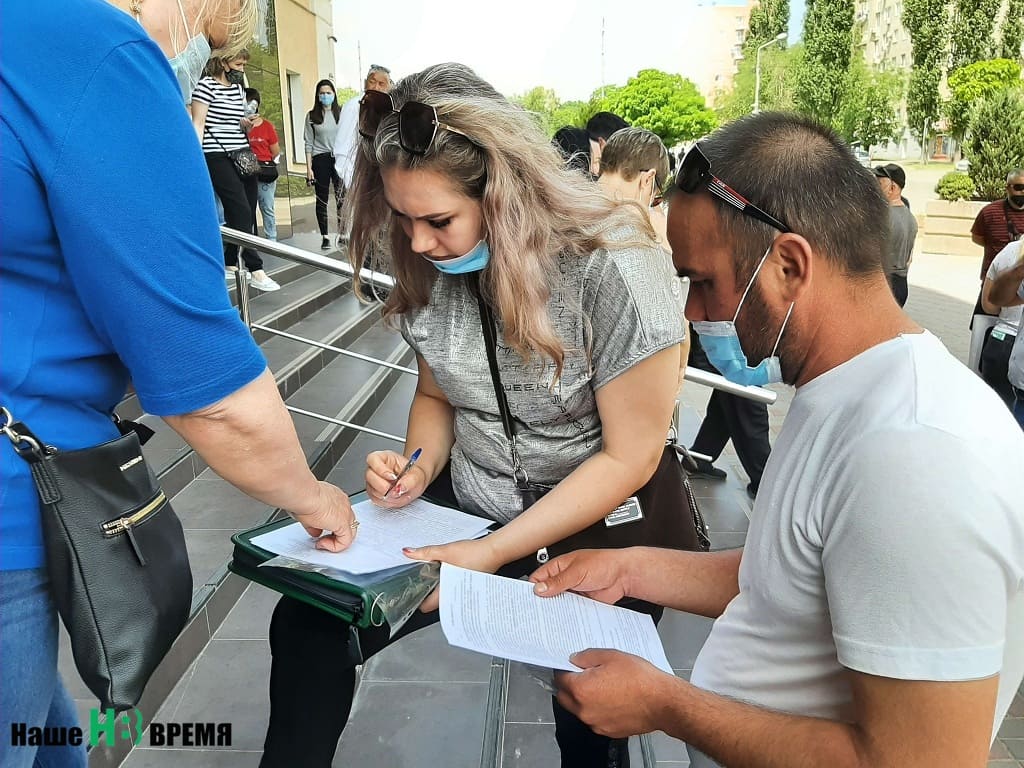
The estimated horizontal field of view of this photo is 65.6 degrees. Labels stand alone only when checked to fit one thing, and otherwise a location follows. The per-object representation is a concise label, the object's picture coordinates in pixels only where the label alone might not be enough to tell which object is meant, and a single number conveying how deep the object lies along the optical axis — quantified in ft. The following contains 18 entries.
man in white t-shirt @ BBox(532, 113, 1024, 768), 2.89
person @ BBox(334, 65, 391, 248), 19.93
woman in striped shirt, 20.65
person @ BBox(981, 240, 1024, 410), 11.96
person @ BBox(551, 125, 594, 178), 20.15
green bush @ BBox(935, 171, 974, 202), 56.75
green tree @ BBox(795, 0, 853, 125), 125.29
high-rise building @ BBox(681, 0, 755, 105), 331.57
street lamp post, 149.38
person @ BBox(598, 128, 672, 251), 14.30
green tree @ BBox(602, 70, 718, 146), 176.04
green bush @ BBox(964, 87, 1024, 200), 55.31
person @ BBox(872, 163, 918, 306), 20.97
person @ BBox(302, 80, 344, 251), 31.55
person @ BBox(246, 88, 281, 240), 26.71
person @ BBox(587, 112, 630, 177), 19.86
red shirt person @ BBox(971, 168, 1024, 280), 20.06
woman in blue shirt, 2.93
